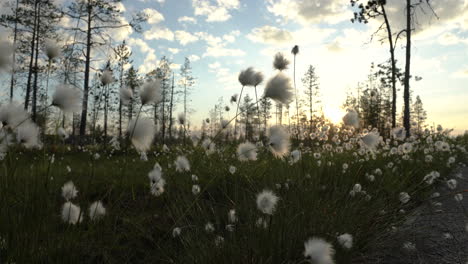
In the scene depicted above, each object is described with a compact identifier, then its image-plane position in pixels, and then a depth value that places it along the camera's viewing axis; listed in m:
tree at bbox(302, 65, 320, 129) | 52.12
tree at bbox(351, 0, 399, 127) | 18.33
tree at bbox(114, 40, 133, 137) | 24.09
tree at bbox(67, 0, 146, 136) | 19.38
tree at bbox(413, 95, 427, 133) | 75.89
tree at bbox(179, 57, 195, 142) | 46.14
